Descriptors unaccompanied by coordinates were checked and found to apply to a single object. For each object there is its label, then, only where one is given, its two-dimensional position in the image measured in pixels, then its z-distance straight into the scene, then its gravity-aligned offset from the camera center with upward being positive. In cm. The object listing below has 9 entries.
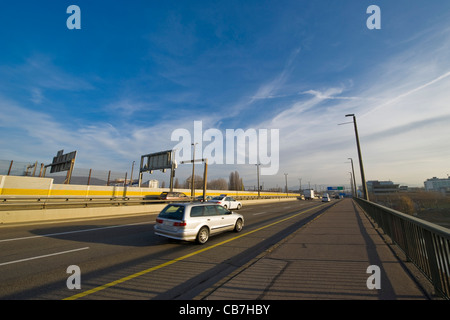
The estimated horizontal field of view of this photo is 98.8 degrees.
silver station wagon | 680 -111
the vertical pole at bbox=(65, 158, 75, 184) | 2430 +234
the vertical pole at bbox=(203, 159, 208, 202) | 2680 +296
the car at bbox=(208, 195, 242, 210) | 2246 -111
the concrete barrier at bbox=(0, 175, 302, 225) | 1154 -44
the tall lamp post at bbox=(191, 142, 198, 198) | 3260 +433
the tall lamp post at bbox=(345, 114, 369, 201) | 1538 +249
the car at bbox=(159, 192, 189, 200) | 2666 -61
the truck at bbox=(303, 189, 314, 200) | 6481 -27
